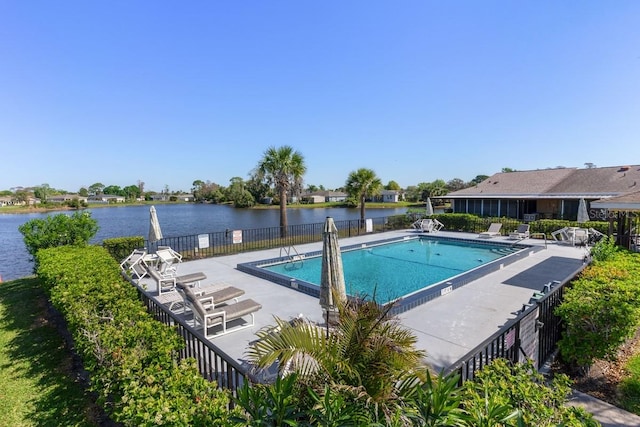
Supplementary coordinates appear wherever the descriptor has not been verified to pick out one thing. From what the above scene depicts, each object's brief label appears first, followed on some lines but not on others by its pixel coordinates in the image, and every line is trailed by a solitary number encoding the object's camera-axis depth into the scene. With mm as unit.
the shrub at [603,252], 6262
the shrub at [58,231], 8234
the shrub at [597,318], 3432
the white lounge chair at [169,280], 6621
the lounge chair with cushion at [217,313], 4730
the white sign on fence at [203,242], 10242
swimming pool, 7434
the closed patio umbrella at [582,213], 14359
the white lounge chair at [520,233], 13449
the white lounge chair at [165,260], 7915
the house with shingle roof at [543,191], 18219
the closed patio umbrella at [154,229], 9352
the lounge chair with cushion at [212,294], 5250
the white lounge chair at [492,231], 14445
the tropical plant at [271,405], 1579
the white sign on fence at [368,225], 15654
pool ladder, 10112
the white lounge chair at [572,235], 12275
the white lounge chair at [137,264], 7859
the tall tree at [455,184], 67100
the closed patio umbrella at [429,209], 18062
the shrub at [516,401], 1557
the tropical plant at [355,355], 1855
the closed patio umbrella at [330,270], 4901
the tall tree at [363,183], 20656
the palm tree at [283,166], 17506
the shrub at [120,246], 9617
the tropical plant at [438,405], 1521
